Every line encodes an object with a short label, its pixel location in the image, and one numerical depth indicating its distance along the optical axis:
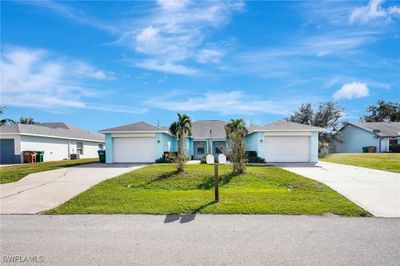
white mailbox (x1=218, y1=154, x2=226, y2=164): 8.73
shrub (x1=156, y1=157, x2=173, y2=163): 20.21
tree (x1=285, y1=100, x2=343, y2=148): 33.53
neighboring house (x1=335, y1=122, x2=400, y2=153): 32.41
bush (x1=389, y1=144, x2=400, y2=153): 30.99
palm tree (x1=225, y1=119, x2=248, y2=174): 12.01
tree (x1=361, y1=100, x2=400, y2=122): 49.94
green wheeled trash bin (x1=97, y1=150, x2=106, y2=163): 21.27
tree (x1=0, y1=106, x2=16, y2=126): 36.25
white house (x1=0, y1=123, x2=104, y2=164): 23.28
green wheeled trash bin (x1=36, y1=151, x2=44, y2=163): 24.34
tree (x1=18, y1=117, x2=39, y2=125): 54.47
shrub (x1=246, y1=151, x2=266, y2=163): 19.78
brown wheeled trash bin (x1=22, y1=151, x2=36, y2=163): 23.27
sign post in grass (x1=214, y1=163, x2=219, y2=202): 7.65
